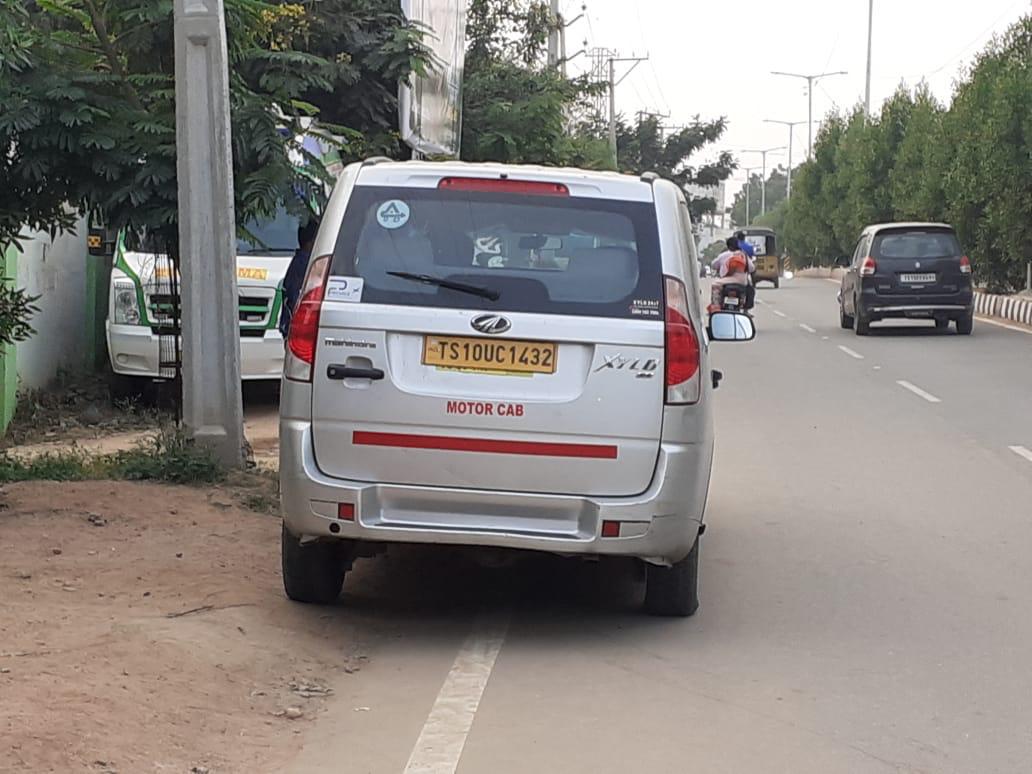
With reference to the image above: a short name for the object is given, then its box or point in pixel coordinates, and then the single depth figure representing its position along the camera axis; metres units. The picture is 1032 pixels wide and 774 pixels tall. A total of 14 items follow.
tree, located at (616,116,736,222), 69.31
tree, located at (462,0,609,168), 21.33
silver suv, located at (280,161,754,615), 5.98
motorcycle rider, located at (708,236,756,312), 23.89
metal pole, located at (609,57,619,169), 58.93
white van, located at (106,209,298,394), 13.43
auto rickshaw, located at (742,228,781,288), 52.22
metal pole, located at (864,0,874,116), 58.82
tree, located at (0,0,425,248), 8.59
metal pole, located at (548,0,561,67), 27.36
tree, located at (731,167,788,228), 171.11
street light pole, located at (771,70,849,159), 74.12
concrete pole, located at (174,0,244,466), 9.02
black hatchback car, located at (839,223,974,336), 24.86
